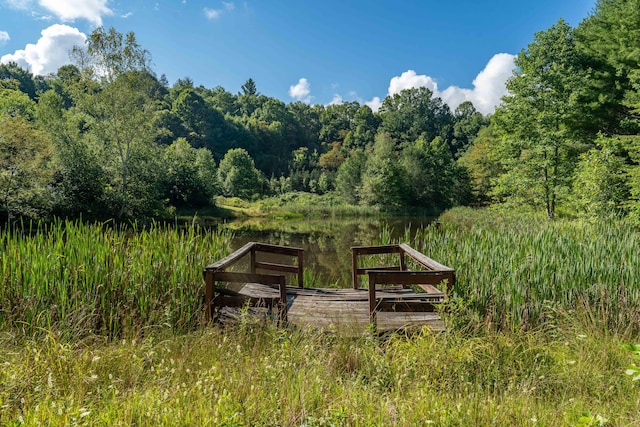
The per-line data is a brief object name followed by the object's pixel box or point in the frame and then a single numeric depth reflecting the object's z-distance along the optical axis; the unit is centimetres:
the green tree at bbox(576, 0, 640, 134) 1446
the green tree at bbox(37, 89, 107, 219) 1867
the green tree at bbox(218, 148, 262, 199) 4934
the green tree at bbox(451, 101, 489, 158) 6925
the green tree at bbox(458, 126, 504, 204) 3742
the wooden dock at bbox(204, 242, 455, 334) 396
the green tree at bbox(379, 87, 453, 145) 7569
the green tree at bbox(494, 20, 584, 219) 1605
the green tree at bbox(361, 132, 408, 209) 3991
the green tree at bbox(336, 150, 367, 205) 4569
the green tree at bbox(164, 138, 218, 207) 3225
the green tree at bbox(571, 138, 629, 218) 1164
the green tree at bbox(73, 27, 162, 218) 2036
